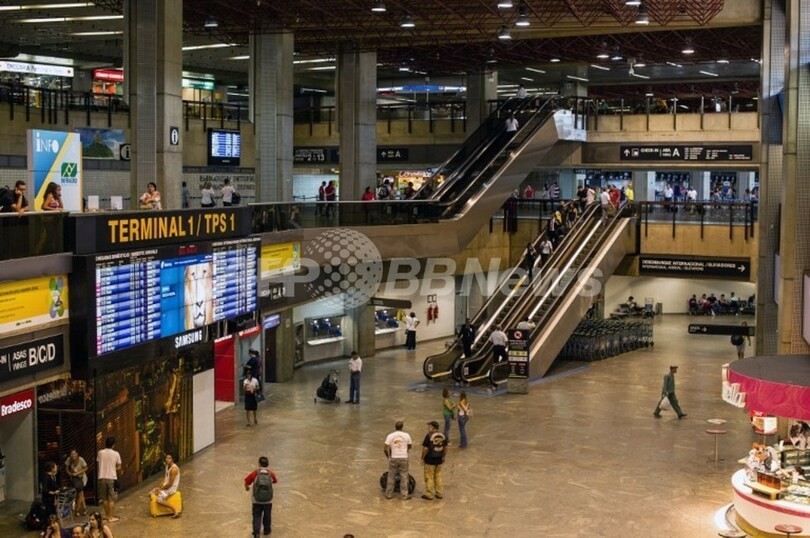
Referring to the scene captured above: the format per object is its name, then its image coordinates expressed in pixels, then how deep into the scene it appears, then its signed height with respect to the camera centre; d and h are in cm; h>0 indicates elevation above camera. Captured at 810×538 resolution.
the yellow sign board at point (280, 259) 2236 -82
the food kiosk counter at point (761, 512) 1398 -388
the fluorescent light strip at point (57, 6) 2917 +599
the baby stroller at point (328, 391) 2411 -385
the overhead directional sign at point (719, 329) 3053 -318
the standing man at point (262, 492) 1441 -368
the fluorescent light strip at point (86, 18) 3194 +618
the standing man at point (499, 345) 2608 -302
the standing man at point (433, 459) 1633 -366
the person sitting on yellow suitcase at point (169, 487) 1561 -391
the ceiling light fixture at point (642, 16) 2589 +506
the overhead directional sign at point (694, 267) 3369 -143
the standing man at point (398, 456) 1656 -367
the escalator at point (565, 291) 2683 -195
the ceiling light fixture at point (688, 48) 3488 +576
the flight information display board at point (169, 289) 1580 -113
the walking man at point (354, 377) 2384 -350
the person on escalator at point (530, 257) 3142 -105
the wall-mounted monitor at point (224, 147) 3386 +239
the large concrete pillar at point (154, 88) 2203 +279
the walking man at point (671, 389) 2220 -350
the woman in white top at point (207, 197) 2527 +56
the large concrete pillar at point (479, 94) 4006 +502
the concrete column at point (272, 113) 3030 +310
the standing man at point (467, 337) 2697 -295
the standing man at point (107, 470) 1595 -375
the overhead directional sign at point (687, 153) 3697 +247
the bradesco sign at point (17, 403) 1551 -272
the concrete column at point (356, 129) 3244 +282
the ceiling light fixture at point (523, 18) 2664 +513
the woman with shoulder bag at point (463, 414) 1961 -356
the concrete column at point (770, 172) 2405 +115
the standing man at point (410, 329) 3371 -341
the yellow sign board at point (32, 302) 1370 -109
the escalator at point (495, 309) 2708 -244
